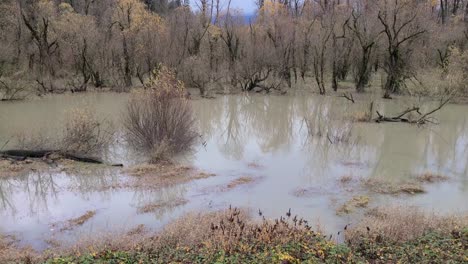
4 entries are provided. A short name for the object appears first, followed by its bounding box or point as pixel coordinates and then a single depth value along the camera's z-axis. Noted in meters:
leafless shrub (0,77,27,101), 28.26
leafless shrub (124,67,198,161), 15.14
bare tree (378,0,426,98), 32.16
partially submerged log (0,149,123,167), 14.61
